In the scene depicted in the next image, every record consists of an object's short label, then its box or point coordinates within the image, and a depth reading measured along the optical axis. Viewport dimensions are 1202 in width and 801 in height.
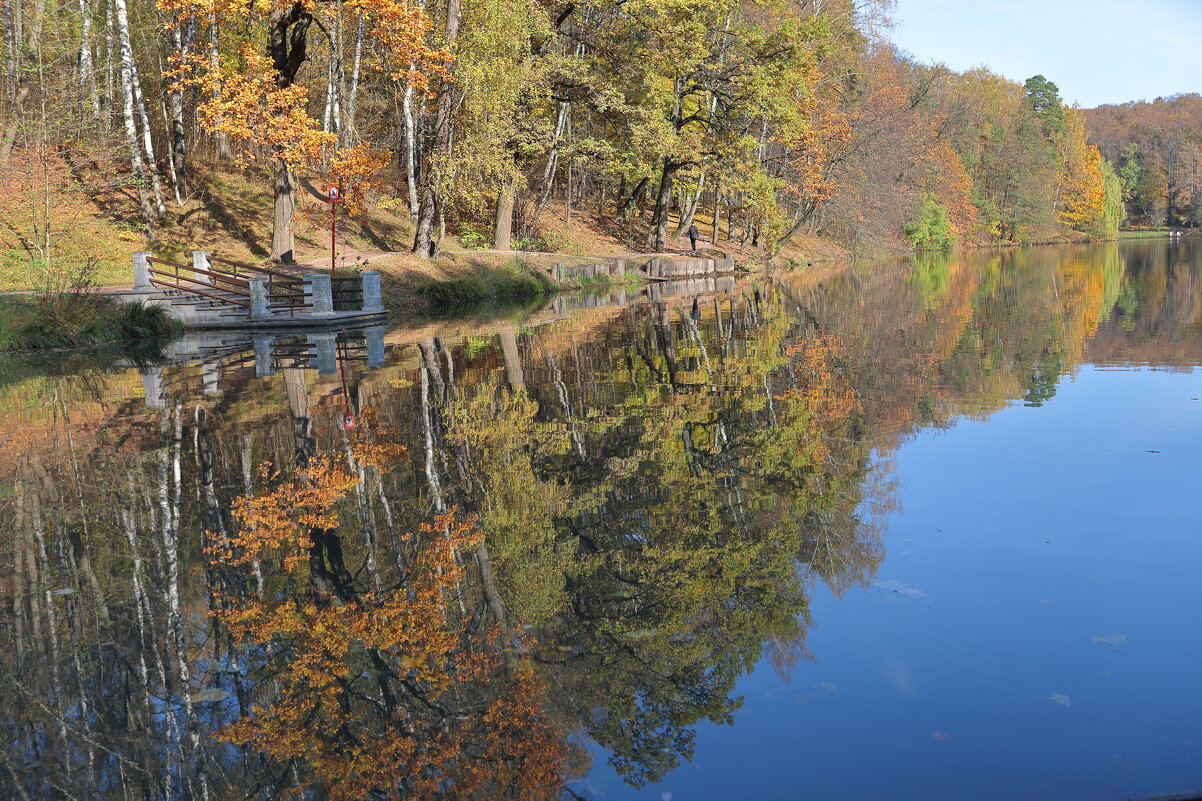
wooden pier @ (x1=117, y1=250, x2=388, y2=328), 23.33
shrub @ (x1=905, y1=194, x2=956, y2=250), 72.69
